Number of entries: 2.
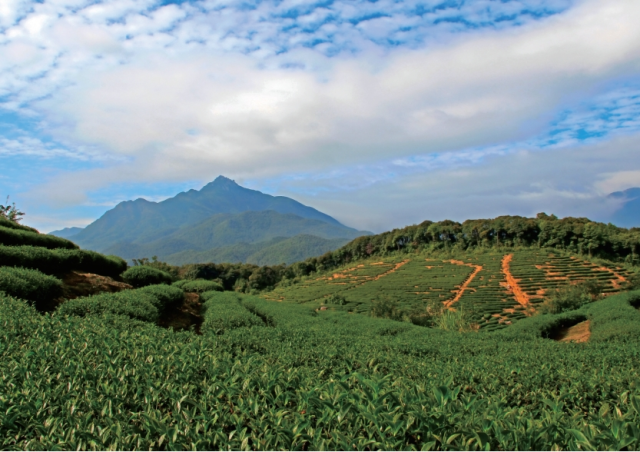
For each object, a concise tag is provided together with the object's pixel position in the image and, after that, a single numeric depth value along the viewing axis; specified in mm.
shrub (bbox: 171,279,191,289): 24117
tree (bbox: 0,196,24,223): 31800
